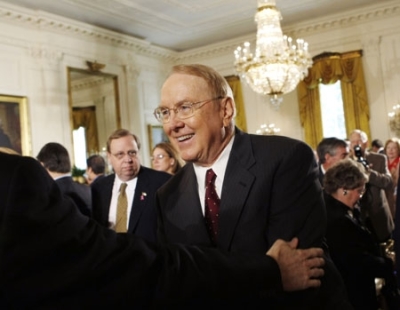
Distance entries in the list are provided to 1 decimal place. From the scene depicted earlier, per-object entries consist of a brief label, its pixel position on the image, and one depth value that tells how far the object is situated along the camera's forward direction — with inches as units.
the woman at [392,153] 287.1
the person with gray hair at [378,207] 181.6
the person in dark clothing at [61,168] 152.0
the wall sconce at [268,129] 466.0
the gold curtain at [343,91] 430.0
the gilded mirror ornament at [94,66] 415.5
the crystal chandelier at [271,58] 317.1
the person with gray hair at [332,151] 189.2
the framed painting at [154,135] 481.7
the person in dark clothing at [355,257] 114.3
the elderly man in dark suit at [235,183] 68.1
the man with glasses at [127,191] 136.6
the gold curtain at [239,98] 486.9
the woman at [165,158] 186.9
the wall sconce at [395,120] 411.8
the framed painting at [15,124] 346.9
